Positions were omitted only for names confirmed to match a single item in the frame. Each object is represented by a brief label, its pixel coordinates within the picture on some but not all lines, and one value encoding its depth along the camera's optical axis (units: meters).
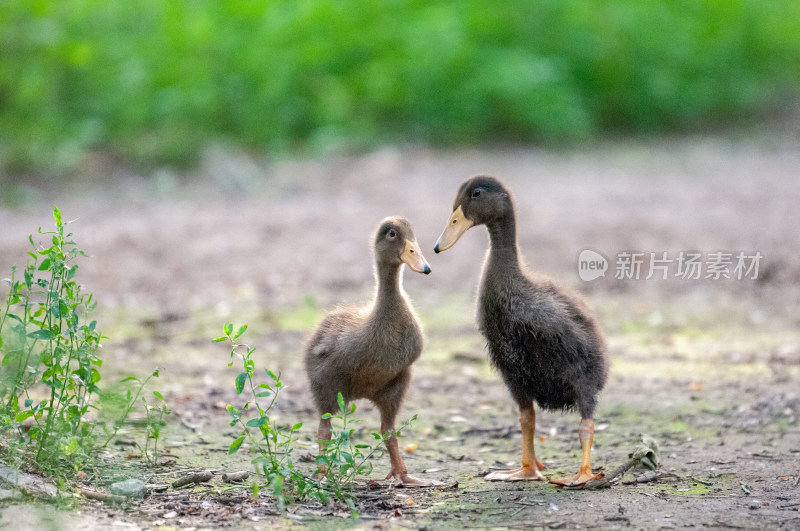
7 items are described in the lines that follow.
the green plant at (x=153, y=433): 10.15
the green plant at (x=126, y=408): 9.73
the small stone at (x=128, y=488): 9.44
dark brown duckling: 10.73
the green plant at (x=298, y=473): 9.09
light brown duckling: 10.58
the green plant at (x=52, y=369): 9.27
